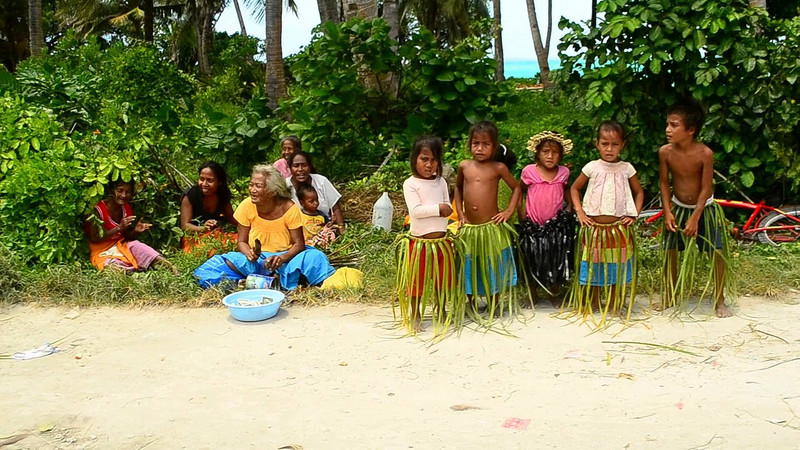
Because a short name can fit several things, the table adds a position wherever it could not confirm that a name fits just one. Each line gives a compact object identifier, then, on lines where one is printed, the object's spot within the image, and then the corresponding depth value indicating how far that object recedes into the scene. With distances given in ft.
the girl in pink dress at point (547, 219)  14.75
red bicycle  18.79
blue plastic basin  14.61
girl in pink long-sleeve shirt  13.73
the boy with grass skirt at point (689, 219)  13.99
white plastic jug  19.88
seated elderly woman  16.26
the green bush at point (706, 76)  18.07
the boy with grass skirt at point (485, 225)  14.15
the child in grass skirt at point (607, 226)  14.20
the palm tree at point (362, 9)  24.97
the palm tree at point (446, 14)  80.67
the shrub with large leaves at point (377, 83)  22.33
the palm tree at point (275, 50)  34.47
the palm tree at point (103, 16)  74.57
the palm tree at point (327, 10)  41.11
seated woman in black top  18.60
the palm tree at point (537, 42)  52.49
